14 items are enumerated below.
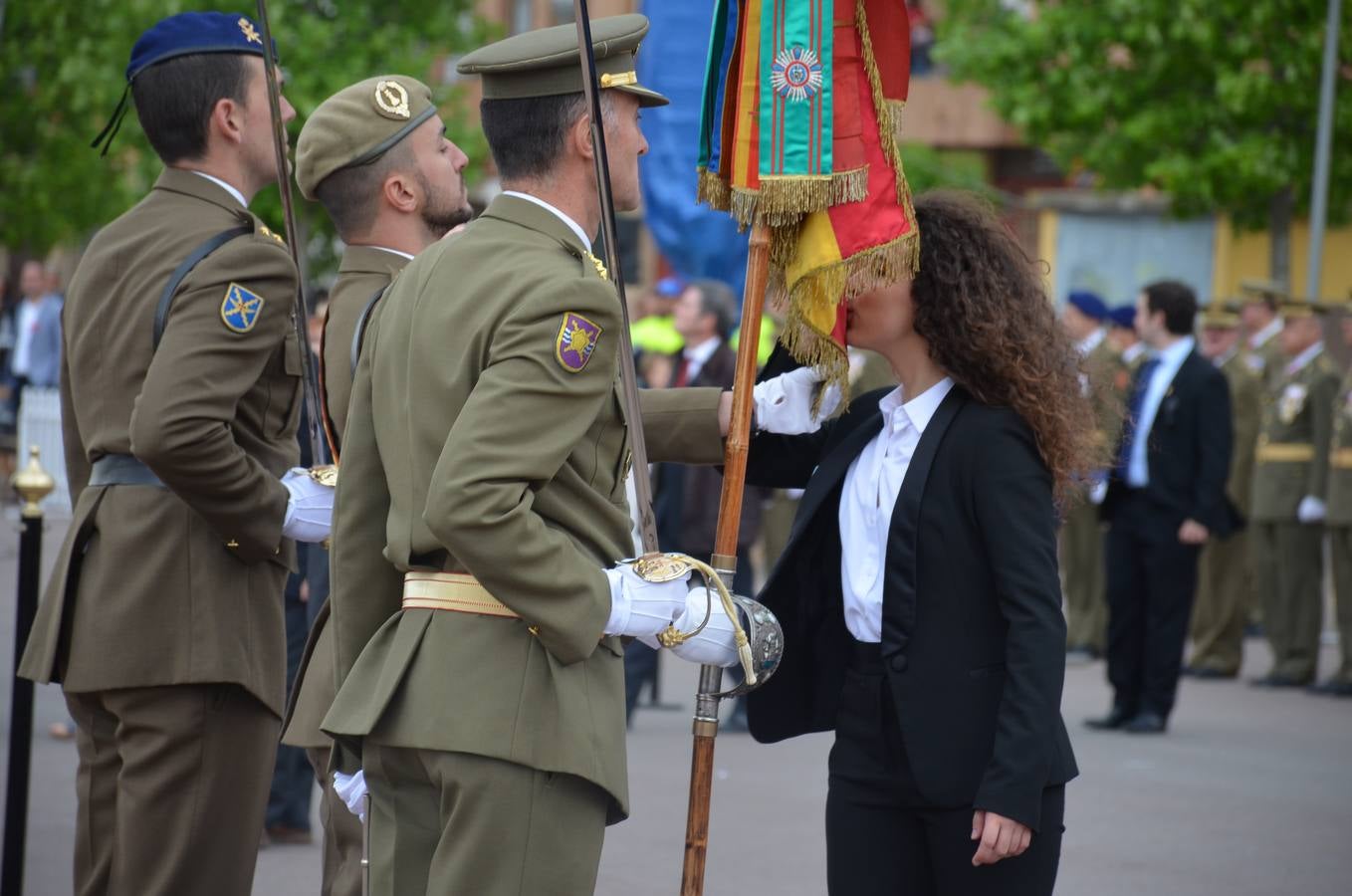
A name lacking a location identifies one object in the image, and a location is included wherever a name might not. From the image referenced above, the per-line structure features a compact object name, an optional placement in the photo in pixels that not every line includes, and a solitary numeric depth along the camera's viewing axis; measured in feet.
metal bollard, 34.65
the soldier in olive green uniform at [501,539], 18.80
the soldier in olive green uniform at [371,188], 27.48
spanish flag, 22.52
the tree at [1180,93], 116.78
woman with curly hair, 21.80
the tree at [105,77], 132.16
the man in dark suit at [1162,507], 62.13
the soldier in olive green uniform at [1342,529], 71.67
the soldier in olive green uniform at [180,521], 25.72
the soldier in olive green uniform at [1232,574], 76.79
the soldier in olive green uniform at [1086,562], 81.20
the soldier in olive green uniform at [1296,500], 73.67
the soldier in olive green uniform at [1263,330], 82.74
